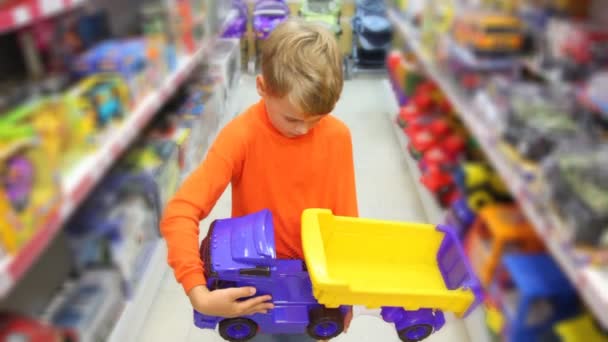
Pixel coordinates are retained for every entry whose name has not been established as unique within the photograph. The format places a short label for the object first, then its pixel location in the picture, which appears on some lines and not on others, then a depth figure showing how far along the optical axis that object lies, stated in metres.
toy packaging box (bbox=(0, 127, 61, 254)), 0.84
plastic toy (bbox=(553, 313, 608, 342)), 1.12
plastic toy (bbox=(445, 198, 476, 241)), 1.71
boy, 0.89
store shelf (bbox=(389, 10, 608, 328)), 0.97
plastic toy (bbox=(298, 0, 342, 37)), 4.20
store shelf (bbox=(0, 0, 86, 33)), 0.90
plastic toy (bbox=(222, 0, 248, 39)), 3.77
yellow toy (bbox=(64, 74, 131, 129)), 1.23
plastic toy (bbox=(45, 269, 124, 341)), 1.24
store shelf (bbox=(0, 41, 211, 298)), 0.84
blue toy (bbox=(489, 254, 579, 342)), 1.21
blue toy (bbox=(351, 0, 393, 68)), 4.40
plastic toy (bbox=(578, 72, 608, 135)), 1.14
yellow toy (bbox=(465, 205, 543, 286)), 1.38
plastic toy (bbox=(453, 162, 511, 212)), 1.52
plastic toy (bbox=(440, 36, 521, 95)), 1.42
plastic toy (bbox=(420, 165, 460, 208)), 2.00
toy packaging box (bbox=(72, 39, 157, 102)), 1.37
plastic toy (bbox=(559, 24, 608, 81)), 1.18
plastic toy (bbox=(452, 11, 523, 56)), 1.38
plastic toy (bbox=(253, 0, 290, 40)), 4.30
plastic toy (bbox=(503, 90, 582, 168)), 1.22
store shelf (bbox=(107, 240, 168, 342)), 1.51
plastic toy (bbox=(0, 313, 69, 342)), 1.04
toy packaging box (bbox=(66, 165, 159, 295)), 1.41
